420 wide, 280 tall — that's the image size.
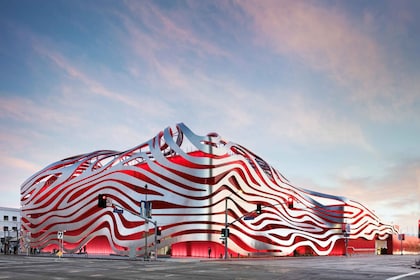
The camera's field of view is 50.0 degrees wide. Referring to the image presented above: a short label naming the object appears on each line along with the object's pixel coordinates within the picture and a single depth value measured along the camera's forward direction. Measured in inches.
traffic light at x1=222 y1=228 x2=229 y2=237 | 2346.2
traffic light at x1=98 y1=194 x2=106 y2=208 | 1633.9
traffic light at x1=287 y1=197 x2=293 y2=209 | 1878.4
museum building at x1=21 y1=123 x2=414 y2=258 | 2765.7
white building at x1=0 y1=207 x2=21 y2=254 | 5039.4
